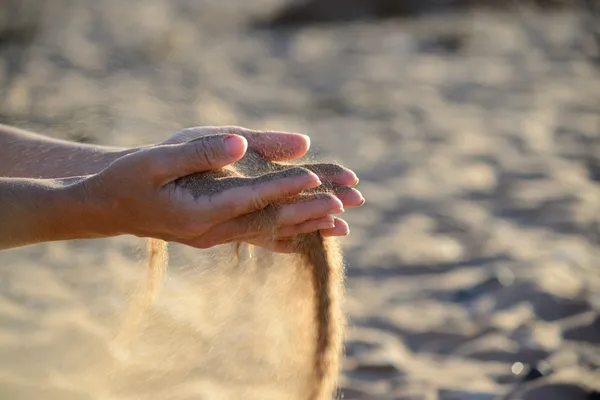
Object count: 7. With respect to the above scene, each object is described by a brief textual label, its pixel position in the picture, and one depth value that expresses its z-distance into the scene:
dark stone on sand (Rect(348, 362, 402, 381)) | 6.20
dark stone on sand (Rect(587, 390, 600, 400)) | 5.67
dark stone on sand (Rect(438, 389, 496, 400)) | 5.86
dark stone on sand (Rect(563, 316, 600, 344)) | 6.54
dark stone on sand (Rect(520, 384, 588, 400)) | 5.70
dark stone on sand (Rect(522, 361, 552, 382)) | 6.02
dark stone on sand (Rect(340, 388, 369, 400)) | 5.91
